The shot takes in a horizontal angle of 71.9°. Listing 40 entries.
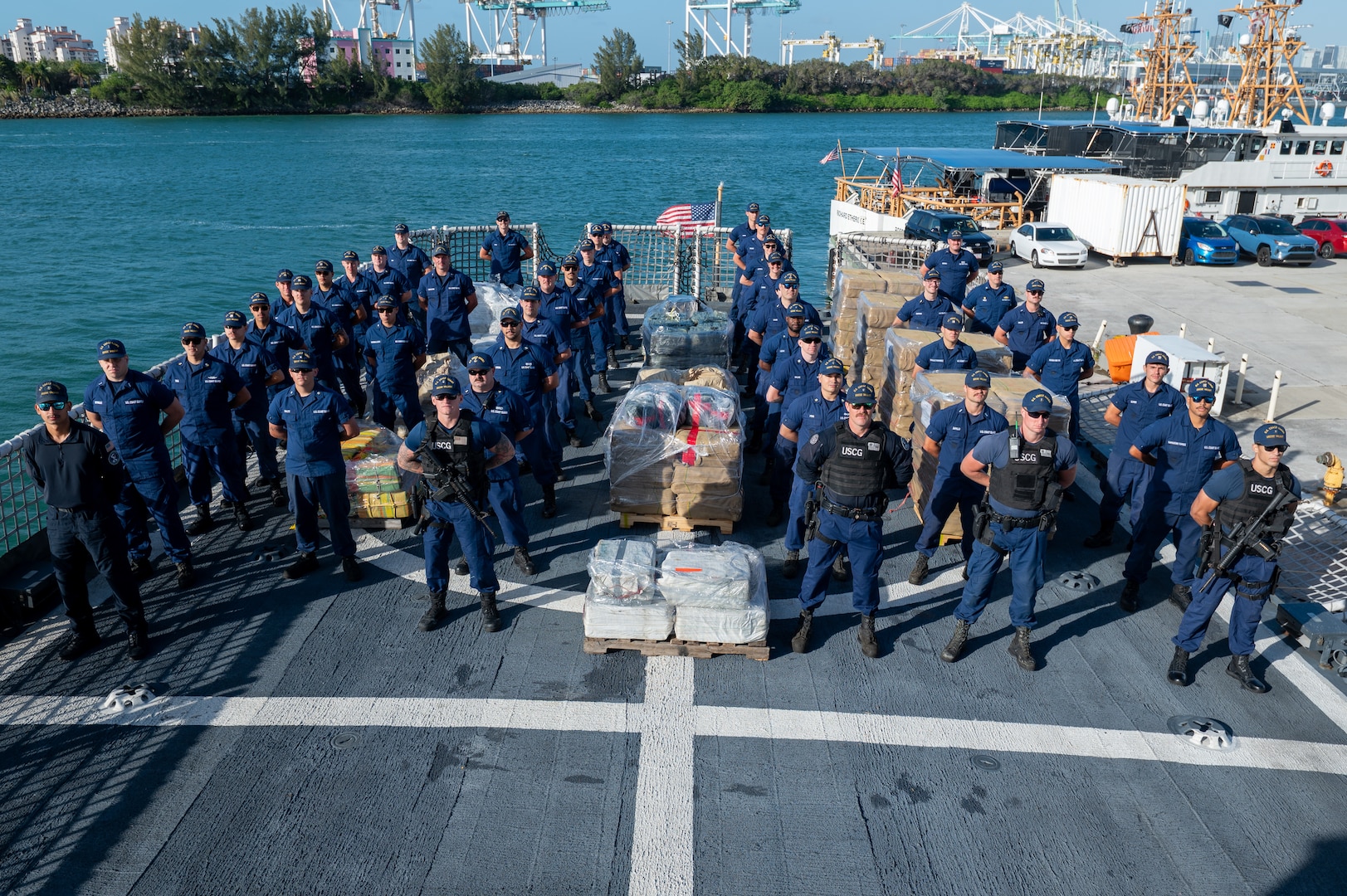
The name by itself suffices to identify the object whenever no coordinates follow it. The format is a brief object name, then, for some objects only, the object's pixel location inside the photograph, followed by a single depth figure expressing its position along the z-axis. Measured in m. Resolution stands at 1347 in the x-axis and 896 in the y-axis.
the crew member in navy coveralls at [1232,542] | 6.14
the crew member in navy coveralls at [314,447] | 7.40
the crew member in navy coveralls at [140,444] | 7.50
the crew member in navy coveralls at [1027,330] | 10.78
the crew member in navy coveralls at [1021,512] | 6.42
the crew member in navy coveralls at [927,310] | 10.64
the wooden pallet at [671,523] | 8.58
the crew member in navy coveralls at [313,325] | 10.02
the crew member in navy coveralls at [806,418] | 7.83
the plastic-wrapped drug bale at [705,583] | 6.55
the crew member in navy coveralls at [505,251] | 14.19
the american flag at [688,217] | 17.56
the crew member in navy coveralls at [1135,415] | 8.05
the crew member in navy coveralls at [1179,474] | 7.34
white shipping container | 24.44
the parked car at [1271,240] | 23.83
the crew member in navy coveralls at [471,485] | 6.79
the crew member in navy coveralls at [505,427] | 7.62
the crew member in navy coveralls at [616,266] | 13.97
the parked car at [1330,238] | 25.56
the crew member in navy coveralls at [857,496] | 6.57
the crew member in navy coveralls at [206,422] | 8.25
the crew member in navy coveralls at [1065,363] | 9.49
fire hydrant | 9.38
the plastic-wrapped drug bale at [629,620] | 6.59
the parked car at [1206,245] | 24.25
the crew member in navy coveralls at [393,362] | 9.84
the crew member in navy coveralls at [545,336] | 9.72
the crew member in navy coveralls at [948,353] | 9.14
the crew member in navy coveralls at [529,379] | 9.03
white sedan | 23.97
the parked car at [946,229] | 23.91
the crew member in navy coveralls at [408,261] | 12.75
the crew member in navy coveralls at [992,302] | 11.67
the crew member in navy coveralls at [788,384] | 8.84
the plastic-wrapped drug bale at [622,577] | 6.61
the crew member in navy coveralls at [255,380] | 8.91
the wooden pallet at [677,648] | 6.67
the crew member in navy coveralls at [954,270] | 13.13
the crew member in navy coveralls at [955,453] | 7.52
